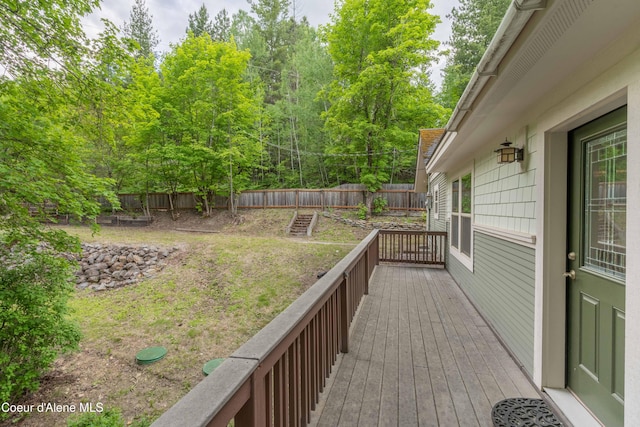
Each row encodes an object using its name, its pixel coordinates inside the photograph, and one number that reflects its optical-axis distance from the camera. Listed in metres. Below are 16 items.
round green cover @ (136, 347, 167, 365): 4.99
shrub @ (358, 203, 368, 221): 14.31
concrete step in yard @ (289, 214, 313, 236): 13.72
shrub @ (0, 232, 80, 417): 3.74
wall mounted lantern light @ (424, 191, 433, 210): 9.86
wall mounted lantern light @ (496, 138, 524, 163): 2.79
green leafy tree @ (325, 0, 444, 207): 13.26
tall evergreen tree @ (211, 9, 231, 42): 22.68
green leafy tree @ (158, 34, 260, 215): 14.79
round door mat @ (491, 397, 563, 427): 1.95
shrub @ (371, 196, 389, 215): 14.75
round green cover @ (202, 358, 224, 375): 4.54
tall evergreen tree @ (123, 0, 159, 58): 23.03
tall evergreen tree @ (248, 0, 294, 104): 22.16
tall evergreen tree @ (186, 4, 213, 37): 22.27
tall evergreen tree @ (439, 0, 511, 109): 15.43
